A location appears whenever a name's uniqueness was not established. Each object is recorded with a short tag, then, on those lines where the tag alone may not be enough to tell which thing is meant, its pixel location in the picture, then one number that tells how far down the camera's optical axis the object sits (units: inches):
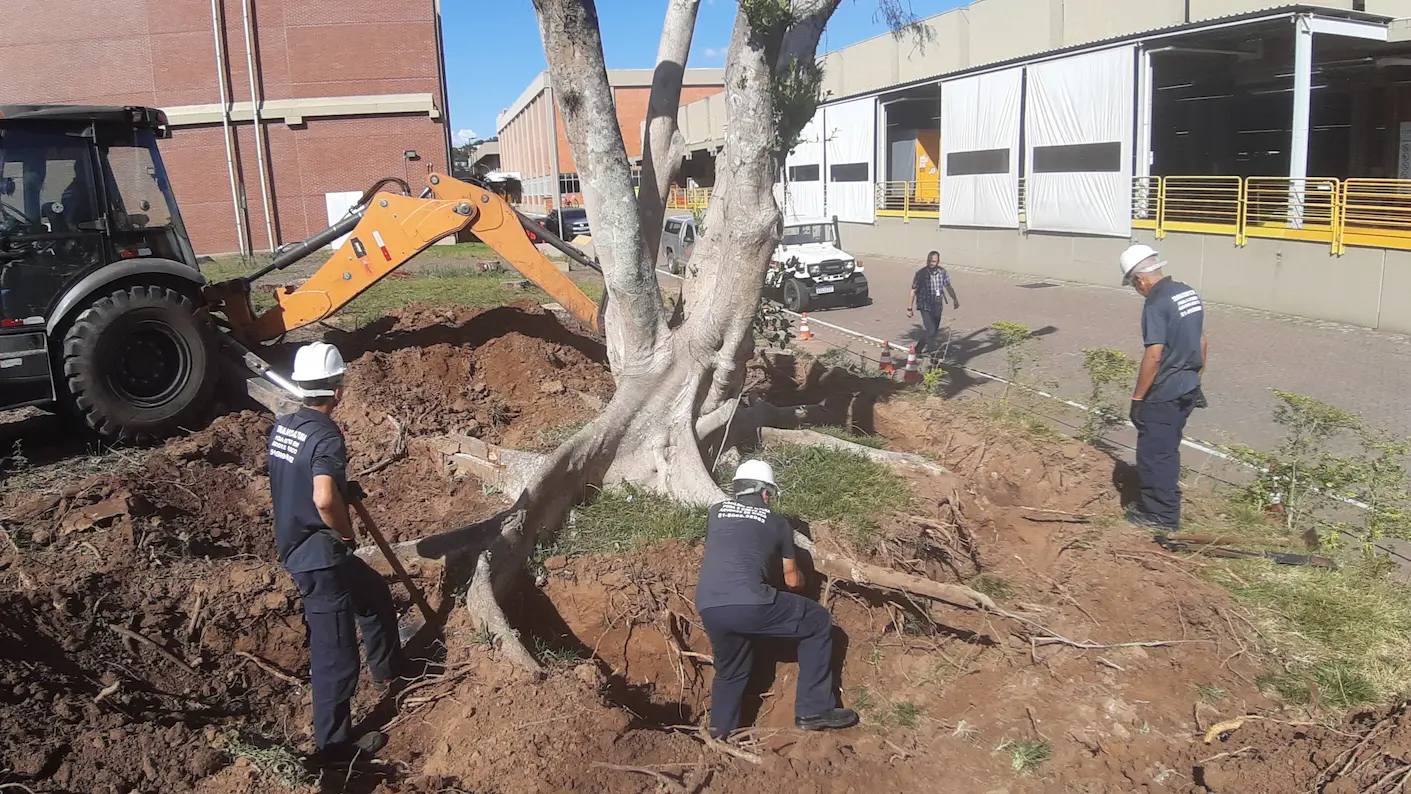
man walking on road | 511.5
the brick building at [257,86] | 1095.0
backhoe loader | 297.6
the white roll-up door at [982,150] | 940.6
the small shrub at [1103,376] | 327.3
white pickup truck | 737.6
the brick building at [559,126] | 1815.8
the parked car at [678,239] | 830.5
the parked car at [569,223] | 1156.5
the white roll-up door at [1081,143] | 806.5
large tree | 250.7
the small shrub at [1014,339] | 369.1
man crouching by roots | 200.1
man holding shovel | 178.9
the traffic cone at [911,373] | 455.8
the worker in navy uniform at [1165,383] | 256.1
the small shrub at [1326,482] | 236.5
